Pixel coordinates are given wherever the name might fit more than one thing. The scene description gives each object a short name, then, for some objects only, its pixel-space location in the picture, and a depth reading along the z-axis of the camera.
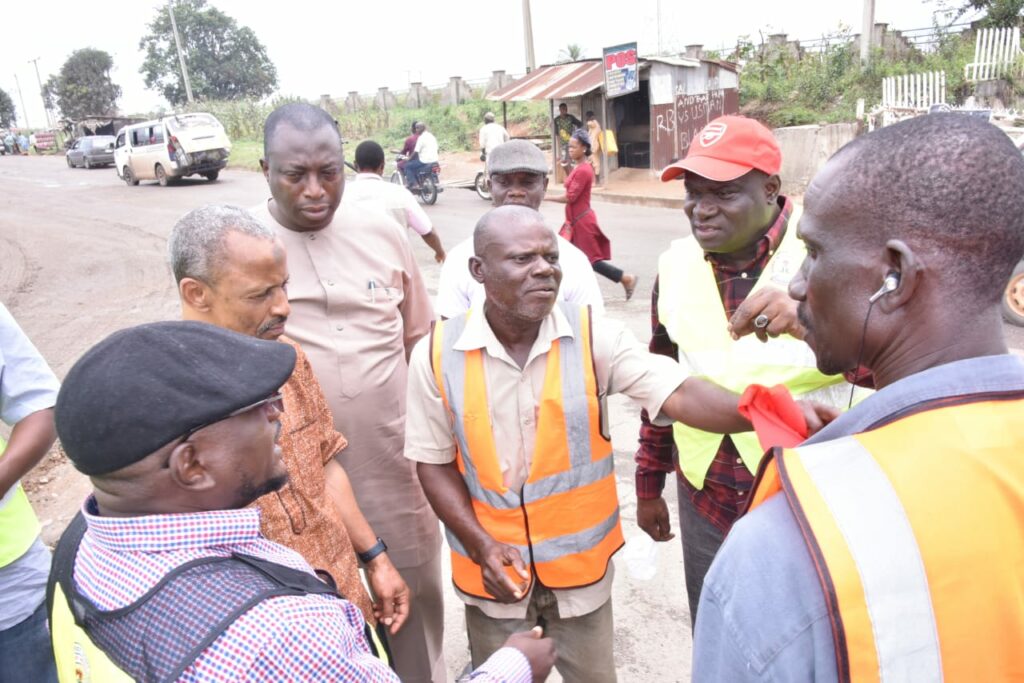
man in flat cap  2.93
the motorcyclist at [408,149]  14.73
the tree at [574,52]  29.84
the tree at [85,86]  53.62
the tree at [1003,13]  16.41
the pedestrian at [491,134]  15.91
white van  19.52
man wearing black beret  1.04
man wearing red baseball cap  2.00
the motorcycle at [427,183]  15.03
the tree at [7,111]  66.22
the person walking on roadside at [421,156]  14.58
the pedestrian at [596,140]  15.28
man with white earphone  0.86
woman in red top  7.24
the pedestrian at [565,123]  15.69
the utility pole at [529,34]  17.08
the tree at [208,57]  55.12
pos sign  14.53
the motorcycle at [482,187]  15.09
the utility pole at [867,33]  16.45
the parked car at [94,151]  27.97
